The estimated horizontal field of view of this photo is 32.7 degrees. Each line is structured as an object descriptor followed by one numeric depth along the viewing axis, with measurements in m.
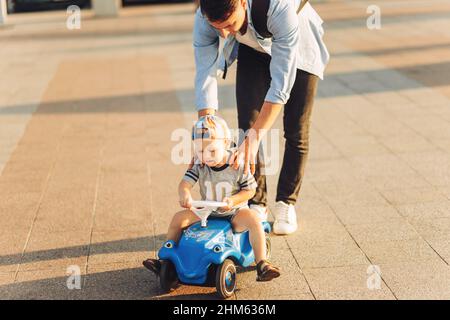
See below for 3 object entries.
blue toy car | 4.01
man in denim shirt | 4.05
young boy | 4.05
